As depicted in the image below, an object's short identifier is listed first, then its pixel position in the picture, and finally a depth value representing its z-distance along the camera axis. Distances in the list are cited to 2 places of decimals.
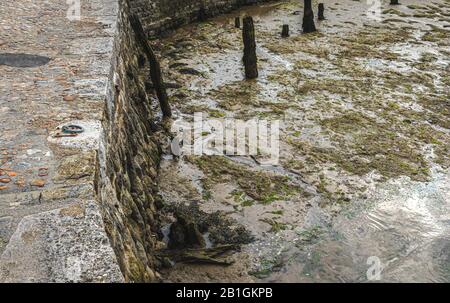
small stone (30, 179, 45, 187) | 2.83
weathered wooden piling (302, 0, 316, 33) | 12.79
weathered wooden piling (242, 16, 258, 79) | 9.73
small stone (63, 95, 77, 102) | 3.86
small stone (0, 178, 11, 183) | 2.88
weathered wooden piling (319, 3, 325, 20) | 13.97
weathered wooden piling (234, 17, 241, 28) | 13.62
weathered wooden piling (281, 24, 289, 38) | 12.59
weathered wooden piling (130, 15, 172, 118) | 8.06
